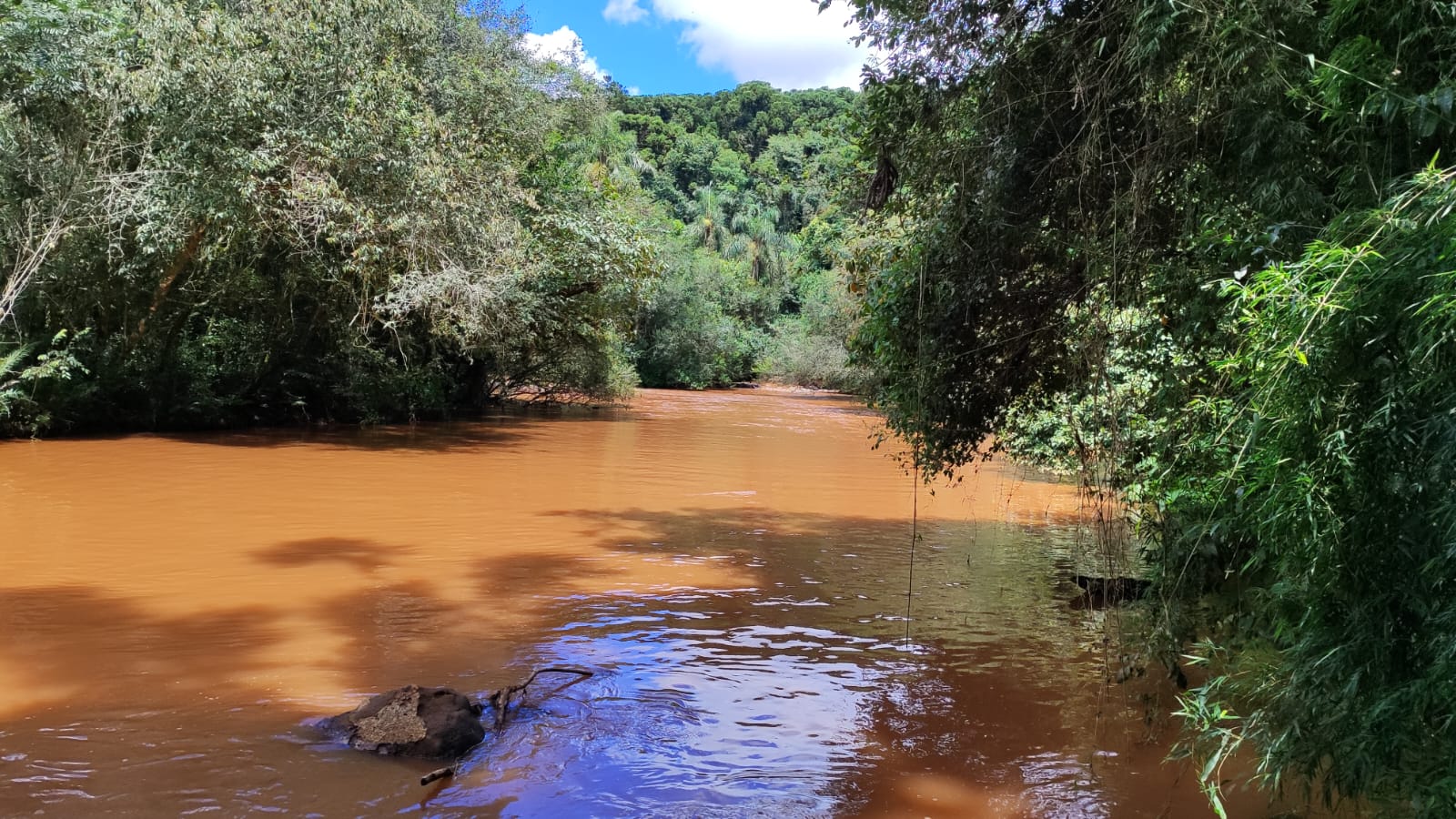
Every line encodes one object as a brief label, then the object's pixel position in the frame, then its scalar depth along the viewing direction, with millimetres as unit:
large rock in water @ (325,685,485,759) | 4602
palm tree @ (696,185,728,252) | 65250
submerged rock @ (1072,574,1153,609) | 7284
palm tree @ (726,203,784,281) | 63969
